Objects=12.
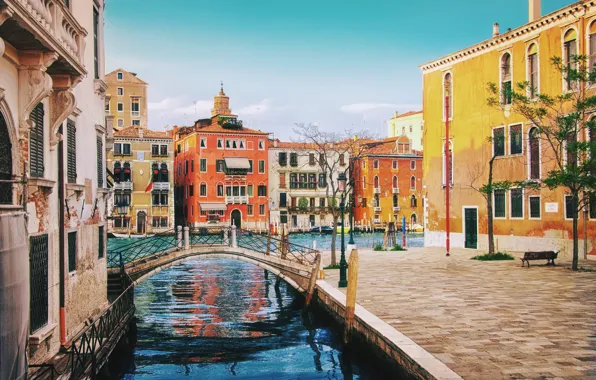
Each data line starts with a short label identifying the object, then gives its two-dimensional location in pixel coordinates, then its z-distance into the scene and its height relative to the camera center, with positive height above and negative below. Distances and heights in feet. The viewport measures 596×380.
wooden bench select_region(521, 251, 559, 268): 62.13 -5.56
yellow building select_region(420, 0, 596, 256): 72.74 +8.19
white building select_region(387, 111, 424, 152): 250.37 +29.09
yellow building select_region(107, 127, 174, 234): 178.81 +5.99
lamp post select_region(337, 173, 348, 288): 53.36 -6.00
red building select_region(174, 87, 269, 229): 182.19 +7.56
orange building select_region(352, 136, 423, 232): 200.54 +4.70
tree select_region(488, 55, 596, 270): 56.75 +6.52
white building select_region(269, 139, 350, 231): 197.88 +4.02
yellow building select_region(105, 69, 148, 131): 217.36 +34.72
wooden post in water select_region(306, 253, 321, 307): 56.18 -6.89
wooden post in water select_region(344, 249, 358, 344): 38.65 -5.98
